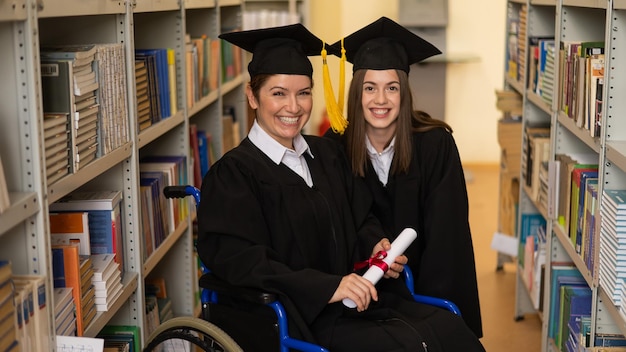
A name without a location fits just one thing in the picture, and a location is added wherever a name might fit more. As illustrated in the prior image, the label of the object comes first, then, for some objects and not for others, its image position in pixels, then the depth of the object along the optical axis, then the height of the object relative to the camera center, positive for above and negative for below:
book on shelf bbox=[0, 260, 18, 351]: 1.89 -0.53
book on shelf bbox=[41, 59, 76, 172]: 2.33 -0.09
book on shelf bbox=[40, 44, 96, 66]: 2.40 +0.01
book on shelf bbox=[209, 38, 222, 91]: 4.78 -0.04
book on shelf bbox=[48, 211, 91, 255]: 2.57 -0.50
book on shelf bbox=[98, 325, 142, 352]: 2.97 -0.93
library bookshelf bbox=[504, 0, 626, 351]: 2.73 -0.41
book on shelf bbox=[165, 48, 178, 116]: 3.75 -0.10
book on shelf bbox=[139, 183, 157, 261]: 3.32 -0.63
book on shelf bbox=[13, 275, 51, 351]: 2.01 -0.58
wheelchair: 2.42 -0.77
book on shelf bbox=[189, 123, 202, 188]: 4.40 -0.48
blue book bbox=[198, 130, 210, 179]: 4.56 -0.49
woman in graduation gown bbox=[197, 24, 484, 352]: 2.51 -0.53
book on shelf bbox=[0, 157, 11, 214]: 1.83 -0.29
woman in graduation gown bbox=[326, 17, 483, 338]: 3.12 -0.41
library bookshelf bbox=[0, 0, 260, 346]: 1.98 -0.24
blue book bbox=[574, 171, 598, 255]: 3.15 -0.54
